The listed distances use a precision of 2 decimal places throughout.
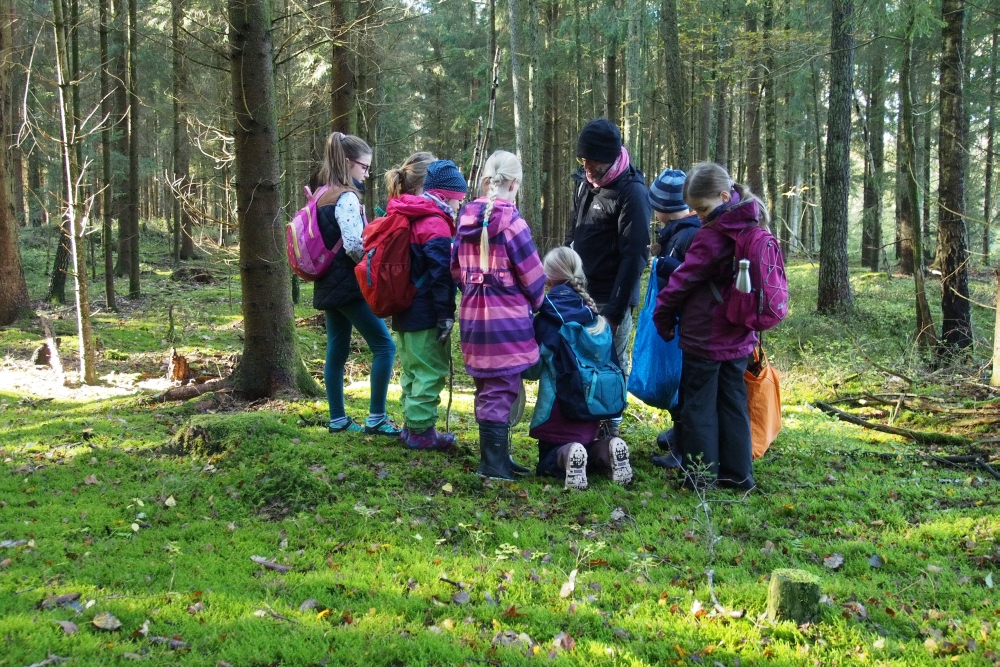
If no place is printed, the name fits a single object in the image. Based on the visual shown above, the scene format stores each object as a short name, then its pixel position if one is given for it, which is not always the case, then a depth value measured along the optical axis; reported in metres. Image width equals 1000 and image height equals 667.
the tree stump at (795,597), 3.10
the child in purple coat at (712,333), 4.67
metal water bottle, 4.41
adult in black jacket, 5.02
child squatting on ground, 4.89
